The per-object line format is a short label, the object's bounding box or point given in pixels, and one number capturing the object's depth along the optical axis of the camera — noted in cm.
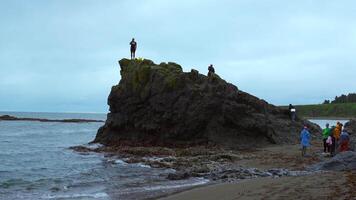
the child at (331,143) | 2689
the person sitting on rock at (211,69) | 4277
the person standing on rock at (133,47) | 4525
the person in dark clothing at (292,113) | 4412
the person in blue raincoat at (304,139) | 2812
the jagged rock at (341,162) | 1955
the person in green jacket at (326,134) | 2832
